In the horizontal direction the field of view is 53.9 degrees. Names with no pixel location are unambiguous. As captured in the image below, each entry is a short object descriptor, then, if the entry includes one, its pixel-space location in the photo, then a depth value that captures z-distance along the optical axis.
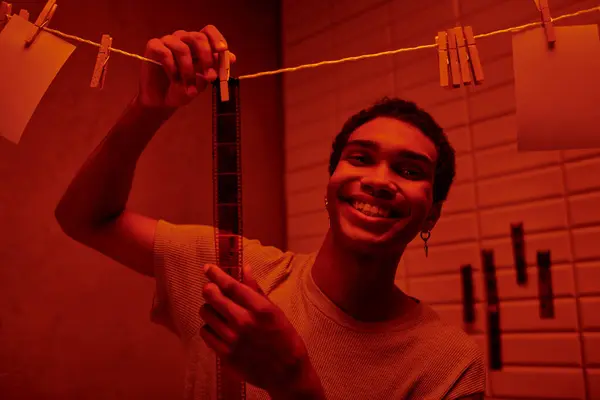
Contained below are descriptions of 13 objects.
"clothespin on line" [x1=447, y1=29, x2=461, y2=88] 0.78
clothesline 0.77
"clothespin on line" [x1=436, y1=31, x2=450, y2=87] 0.77
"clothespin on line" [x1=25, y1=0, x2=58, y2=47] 0.73
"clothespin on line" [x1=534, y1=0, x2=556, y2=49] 0.75
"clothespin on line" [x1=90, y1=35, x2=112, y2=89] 0.73
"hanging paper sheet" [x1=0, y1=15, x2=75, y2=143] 0.72
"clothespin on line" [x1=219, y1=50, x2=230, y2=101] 0.77
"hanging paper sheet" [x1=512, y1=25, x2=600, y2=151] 0.77
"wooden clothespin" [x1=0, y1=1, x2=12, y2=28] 0.73
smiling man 0.89
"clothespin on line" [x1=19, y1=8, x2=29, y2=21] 0.74
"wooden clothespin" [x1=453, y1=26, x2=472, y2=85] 0.78
